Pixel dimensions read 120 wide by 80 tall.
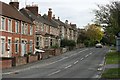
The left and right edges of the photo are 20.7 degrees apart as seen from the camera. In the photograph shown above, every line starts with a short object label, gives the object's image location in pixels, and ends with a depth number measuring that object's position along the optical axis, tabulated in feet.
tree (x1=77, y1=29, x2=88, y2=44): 426.92
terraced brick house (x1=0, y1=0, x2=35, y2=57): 138.82
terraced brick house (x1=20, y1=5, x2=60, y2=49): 213.66
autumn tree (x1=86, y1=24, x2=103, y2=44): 437.99
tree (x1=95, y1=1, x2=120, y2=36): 191.72
